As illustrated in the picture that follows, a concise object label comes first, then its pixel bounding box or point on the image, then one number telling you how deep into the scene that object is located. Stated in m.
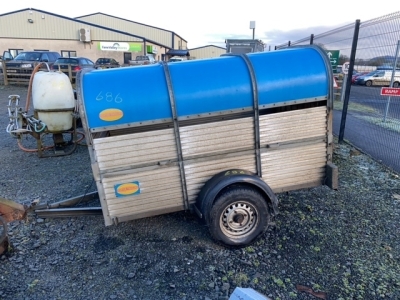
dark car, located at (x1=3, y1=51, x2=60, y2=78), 17.17
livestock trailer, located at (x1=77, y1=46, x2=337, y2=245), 2.95
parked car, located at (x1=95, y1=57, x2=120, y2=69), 25.90
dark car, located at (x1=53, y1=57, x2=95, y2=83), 16.89
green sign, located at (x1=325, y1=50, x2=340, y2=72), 8.97
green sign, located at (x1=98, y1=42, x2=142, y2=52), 33.38
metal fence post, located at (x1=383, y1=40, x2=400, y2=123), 6.01
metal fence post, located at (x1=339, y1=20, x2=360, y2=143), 6.26
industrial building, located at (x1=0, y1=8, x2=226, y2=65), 31.05
